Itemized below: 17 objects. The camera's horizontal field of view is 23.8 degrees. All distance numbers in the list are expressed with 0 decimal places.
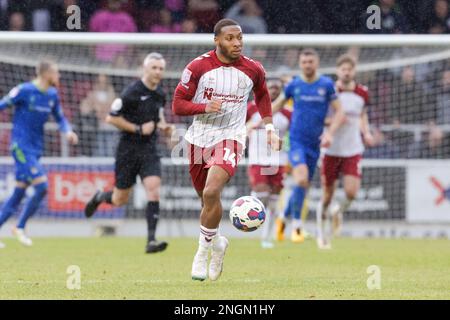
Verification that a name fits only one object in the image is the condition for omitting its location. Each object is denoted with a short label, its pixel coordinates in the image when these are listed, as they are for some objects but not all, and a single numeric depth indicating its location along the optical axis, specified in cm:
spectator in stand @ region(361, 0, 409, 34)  1939
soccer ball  876
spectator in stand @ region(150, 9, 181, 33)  1952
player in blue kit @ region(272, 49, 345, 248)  1371
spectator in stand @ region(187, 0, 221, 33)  1995
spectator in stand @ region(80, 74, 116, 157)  1741
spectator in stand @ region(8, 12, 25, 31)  1883
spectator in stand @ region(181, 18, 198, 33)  1864
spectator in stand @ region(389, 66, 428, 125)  1758
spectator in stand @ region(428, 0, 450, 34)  1977
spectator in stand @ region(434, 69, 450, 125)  1750
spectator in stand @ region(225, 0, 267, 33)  1934
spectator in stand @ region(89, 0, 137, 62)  1914
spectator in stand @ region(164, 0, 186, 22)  2003
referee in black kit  1262
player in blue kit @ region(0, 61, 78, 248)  1422
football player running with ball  862
